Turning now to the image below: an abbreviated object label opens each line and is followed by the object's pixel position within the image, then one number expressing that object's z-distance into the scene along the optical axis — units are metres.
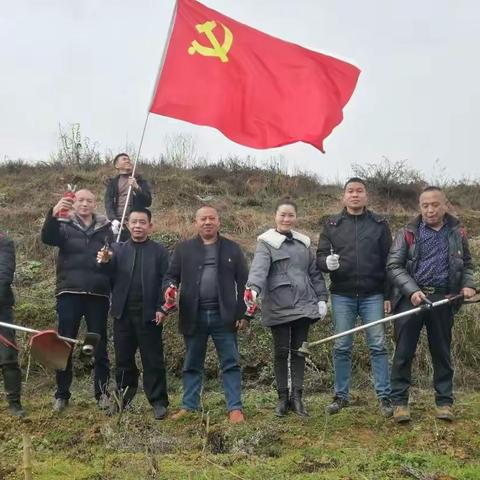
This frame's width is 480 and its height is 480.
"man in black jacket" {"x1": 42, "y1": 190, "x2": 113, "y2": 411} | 5.73
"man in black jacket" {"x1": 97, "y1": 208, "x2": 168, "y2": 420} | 5.62
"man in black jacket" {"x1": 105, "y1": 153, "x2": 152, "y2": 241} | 7.07
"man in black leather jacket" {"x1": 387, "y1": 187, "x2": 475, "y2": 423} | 5.18
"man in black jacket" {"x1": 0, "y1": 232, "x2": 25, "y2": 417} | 5.45
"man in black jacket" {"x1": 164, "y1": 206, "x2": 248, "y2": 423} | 5.52
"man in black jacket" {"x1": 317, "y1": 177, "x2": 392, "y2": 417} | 5.52
